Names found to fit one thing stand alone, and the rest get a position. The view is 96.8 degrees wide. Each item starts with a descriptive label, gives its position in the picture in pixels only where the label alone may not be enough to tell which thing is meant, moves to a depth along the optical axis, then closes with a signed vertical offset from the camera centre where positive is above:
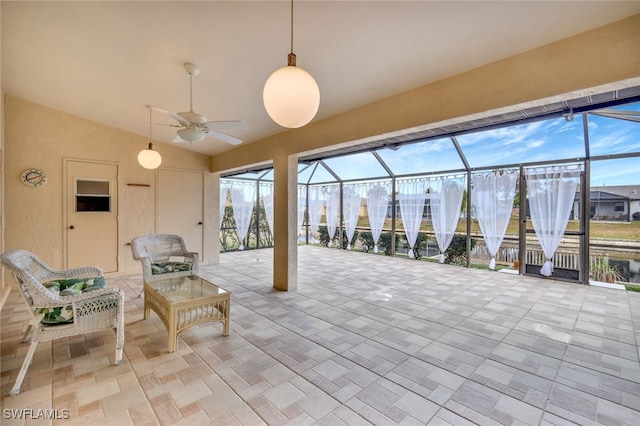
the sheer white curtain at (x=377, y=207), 7.57 +0.12
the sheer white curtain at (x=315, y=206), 9.26 +0.17
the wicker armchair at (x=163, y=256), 3.74 -0.65
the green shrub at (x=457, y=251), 6.24 -0.89
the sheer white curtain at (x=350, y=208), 8.26 +0.09
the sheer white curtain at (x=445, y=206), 6.18 +0.12
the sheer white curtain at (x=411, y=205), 6.79 +0.15
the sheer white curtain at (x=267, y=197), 8.70 +0.43
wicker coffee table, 2.53 -0.88
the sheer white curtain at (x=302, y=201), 9.58 +0.34
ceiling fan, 2.75 +0.89
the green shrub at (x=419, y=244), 6.98 -0.82
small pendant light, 3.71 +0.69
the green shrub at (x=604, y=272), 4.65 -1.01
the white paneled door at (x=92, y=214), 4.79 -0.06
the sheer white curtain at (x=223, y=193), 7.94 +0.50
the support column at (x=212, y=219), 6.43 -0.18
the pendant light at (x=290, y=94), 1.46 +0.61
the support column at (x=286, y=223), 4.46 -0.19
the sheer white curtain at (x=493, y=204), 5.51 +0.15
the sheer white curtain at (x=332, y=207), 8.77 +0.13
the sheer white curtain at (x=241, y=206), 8.13 +0.14
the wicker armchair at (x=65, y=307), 2.08 -0.77
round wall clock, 4.36 +0.52
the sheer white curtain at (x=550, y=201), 4.94 +0.18
